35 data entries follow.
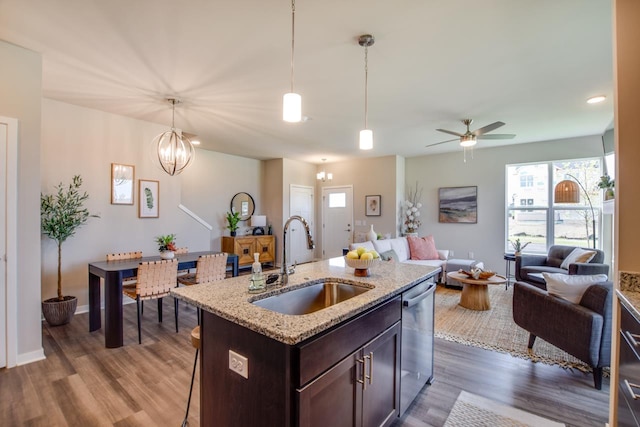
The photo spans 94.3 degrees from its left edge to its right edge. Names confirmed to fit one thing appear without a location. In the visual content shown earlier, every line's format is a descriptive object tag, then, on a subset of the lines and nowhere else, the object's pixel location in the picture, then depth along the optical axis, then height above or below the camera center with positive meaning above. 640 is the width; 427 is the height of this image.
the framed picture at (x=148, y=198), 4.39 +0.24
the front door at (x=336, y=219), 7.67 -0.15
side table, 5.31 -1.06
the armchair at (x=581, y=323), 2.18 -0.87
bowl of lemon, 2.02 -0.32
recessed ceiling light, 3.52 +1.37
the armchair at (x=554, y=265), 3.88 -0.77
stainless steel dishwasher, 1.88 -0.88
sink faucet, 1.80 -0.29
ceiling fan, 3.88 +1.08
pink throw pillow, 5.70 -0.68
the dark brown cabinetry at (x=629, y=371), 1.25 -0.73
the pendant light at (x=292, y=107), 1.96 +0.71
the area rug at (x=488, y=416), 1.89 -1.34
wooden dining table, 2.89 -0.81
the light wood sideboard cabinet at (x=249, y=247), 6.48 -0.76
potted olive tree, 3.38 -0.12
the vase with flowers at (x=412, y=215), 6.89 -0.03
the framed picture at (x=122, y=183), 4.14 +0.43
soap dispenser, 1.64 -0.37
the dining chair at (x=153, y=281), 3.06 -0.71
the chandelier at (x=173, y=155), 3.87 +0.79
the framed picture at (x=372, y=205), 7.10 +0.21
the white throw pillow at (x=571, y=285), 2.39 -0.59
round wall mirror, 7.09 +0.21
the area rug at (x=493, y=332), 2.73 -1.31
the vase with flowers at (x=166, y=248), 3.51 -0.41
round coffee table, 3.96 -1.09
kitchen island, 1.12 -0.64
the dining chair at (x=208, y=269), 3.57 -0.69
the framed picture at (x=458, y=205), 6.36 +0.19
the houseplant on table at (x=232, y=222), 6.68 -0.19
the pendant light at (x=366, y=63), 2.37 +1.40
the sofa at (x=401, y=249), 4.99 -0.64
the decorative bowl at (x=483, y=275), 4.00 -0.84
